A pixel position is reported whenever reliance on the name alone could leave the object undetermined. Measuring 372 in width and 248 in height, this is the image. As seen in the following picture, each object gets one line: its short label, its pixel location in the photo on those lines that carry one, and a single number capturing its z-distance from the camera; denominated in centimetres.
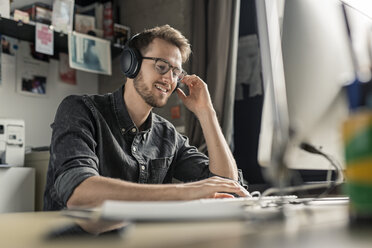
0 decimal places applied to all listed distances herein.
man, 97
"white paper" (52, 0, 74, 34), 287
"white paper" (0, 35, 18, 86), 292
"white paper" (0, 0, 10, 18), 262
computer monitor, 68
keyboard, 73
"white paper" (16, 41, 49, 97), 303
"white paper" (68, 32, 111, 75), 293
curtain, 261
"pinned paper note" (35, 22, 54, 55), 273
